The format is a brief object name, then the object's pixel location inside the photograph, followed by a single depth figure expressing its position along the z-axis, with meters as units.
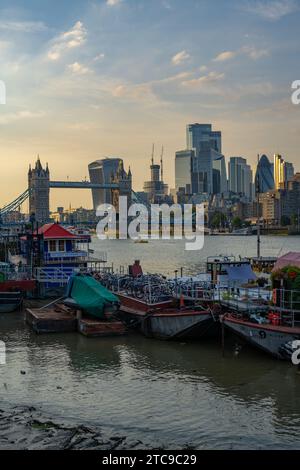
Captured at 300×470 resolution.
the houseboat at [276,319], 21.55
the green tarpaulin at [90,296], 27.86
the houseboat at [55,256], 41.41
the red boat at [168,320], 24.95
